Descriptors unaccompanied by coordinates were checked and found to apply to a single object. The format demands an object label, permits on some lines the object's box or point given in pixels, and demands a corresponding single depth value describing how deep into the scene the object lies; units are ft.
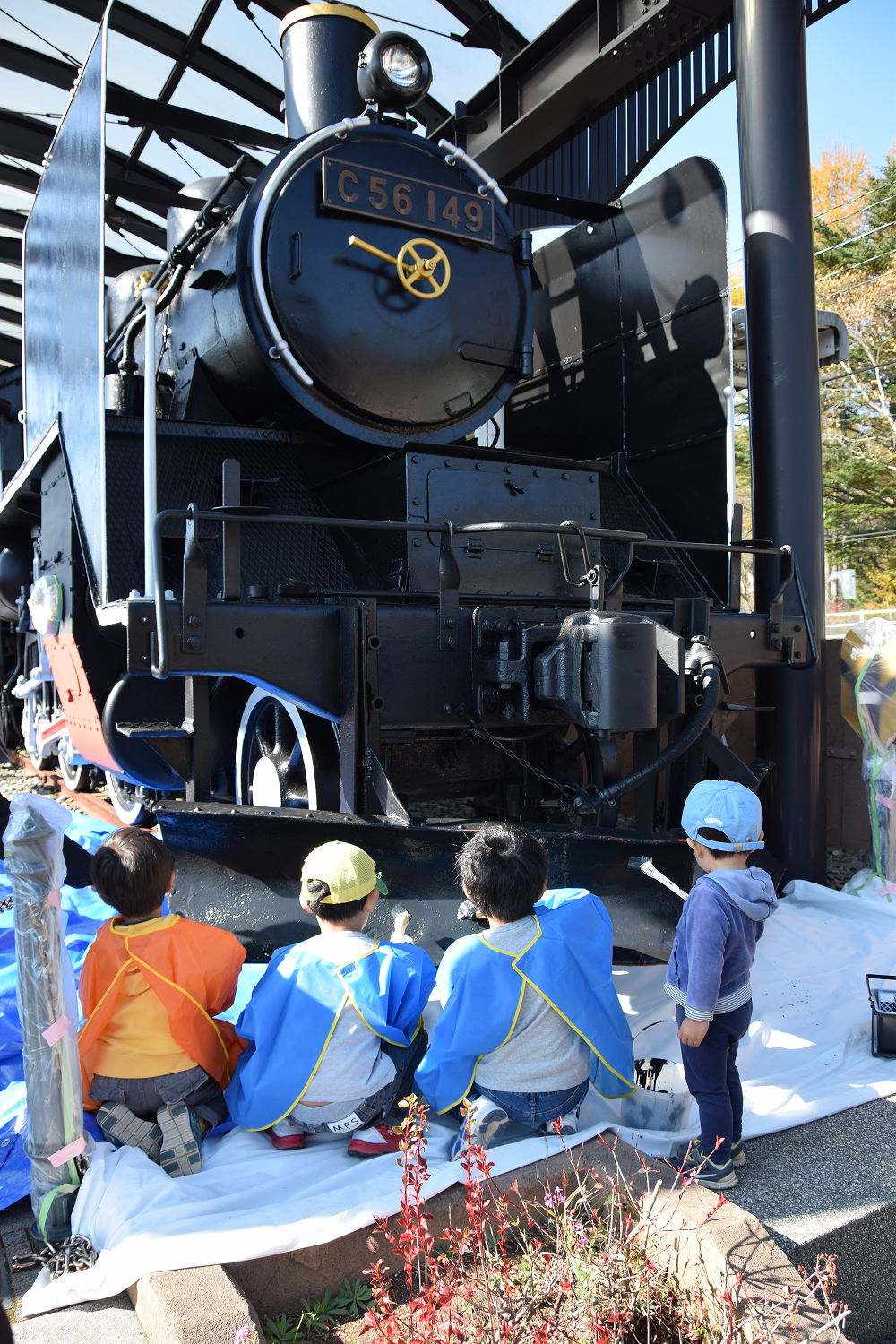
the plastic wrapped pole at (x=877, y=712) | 12.62
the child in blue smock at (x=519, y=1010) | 6.32
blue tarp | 6.11
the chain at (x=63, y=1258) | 5.09
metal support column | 12.71
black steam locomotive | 8.70
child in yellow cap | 6.28
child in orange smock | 6.31
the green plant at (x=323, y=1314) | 4.86
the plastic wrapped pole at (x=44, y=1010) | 5.34
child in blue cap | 6.09
